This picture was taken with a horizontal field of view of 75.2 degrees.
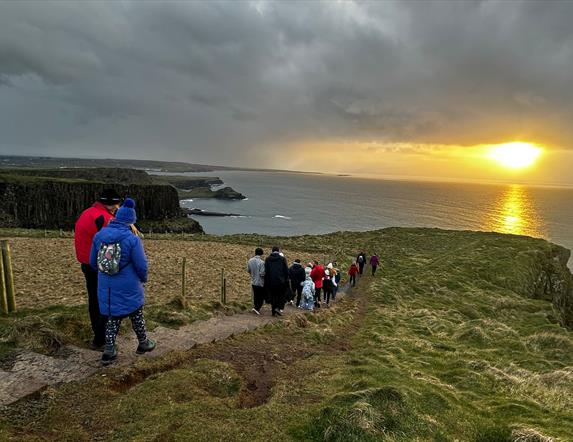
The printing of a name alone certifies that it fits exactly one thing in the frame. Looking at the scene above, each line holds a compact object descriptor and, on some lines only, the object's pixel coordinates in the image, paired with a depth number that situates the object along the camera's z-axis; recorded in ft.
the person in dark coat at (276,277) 49.01
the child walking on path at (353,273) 97.35
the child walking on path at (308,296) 63.26
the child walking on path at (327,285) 72.38
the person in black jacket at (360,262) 110.83
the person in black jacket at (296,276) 63.31
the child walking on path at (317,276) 67.87
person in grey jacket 49.32
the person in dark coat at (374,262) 113.39
